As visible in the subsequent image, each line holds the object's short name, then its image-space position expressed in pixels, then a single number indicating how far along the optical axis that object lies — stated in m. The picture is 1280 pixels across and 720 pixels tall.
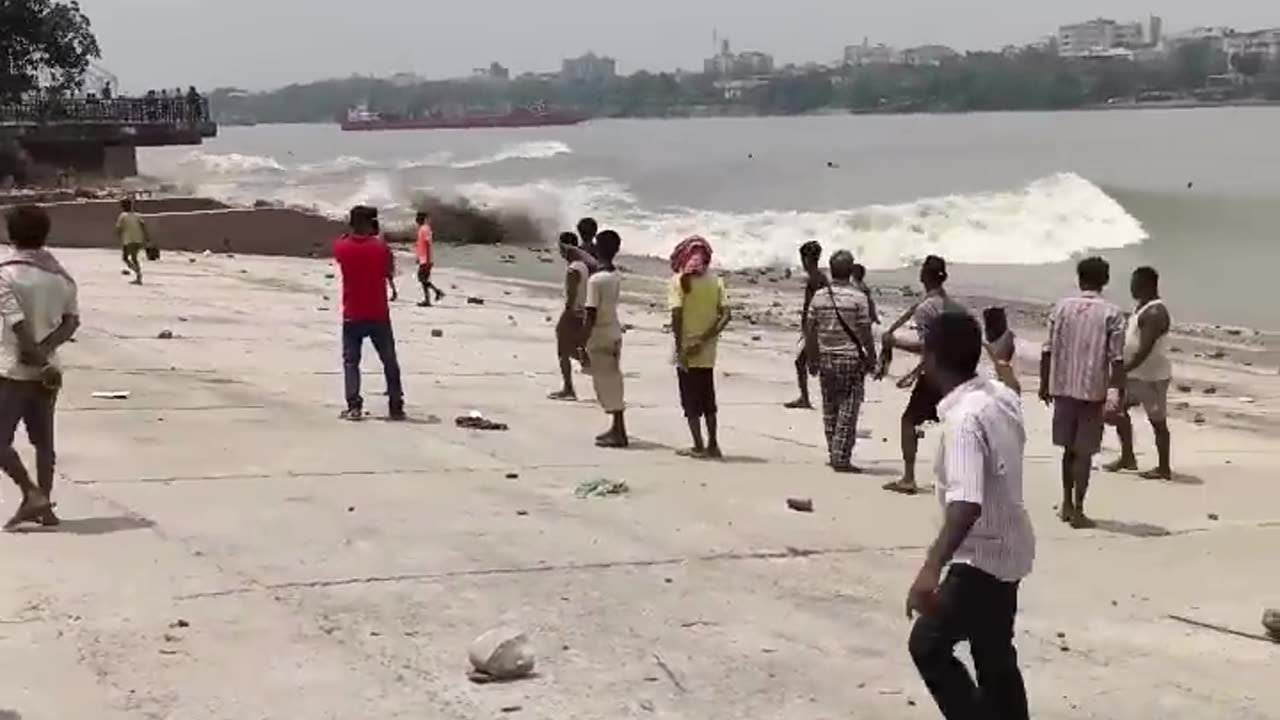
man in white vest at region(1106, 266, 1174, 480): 11.33
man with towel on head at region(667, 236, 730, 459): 11.21
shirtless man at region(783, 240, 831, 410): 13.07
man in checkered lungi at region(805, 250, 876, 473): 10.98
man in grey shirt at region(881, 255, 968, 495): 10.26
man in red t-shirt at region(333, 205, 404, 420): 12.23
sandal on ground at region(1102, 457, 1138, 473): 12.30
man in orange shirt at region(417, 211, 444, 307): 22.59
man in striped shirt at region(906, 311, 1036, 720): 4.88
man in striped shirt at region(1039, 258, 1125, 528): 9.48
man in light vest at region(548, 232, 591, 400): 12.79
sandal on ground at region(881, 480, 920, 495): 10.76
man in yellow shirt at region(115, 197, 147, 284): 22.77
